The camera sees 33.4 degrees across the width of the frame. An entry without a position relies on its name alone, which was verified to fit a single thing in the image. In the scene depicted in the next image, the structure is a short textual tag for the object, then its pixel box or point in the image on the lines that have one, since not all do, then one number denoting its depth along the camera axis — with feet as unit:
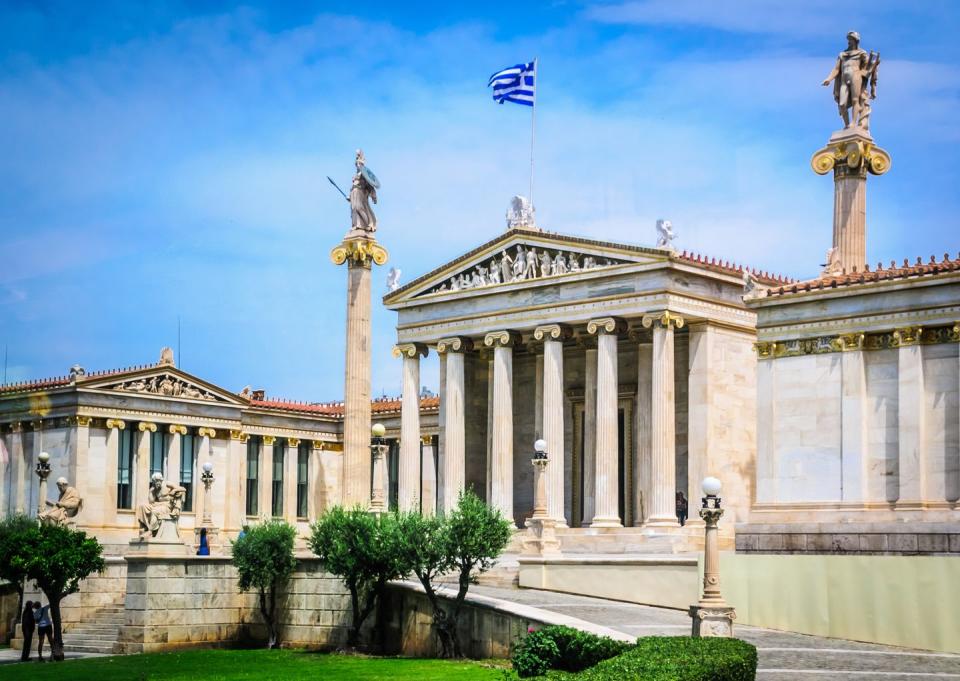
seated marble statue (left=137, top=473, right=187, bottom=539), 151.94
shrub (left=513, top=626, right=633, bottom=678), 96.63
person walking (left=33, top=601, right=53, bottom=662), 145.15
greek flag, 188.65
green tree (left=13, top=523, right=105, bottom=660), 144.77
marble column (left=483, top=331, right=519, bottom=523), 191.01
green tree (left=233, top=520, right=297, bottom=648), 150.10
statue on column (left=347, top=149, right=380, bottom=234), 168.55
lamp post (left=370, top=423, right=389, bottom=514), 149.28
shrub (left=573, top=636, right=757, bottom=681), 80.50
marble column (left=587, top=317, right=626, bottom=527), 178.09
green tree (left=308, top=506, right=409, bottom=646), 136.15
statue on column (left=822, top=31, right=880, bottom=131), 155.33
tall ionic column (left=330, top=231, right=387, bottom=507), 166.40
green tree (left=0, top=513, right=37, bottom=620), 147.84
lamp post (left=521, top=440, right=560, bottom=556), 150.92
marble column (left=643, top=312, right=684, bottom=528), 172.65
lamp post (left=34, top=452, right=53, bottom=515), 166.71
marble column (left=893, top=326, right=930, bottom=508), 137.08
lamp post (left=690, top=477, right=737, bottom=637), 102.68
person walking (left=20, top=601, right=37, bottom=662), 148.14
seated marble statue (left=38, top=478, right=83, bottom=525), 160.04
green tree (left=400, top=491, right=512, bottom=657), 132.26
